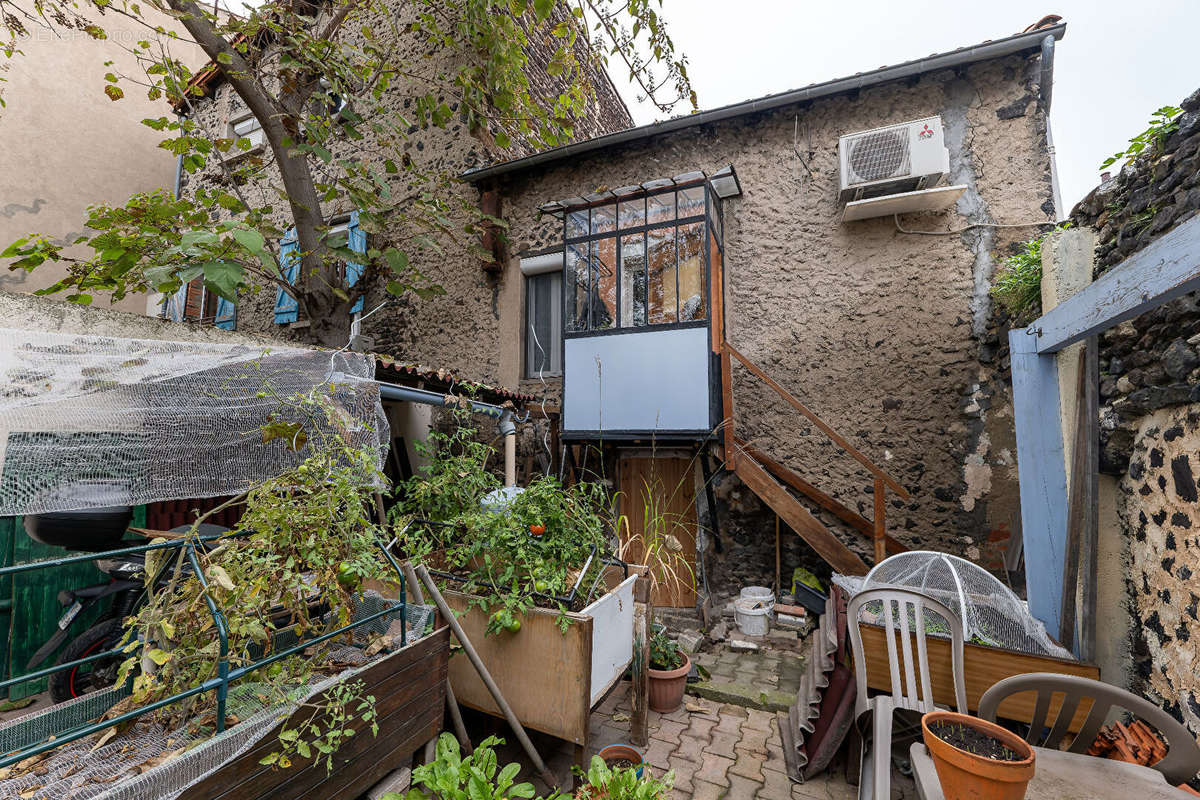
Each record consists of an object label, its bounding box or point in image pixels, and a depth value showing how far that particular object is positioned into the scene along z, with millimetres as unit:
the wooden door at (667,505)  5121
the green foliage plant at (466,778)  1724
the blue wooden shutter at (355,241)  6660
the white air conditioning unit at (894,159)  4309
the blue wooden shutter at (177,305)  7443
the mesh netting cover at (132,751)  1269
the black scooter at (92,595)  2801
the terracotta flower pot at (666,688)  3305
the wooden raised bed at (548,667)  2383
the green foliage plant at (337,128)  3834
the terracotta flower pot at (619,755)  2579
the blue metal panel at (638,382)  4637
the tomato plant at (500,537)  2574
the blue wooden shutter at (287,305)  7195
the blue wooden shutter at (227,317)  7723
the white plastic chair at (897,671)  2344
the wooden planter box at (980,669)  2461
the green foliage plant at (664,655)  3432
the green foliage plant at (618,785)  1834
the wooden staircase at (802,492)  4016
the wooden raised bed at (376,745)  1411
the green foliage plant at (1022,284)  3578
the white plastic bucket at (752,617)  4395
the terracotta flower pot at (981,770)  1429
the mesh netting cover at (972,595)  2738
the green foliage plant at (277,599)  1578
